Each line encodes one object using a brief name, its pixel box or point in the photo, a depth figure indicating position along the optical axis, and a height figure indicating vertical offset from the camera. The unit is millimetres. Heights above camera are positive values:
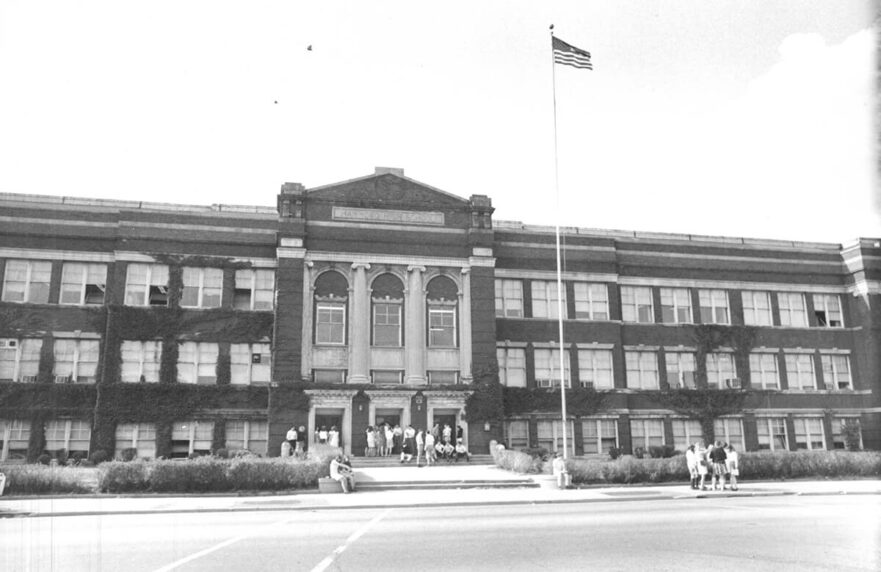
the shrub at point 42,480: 26219 -2180
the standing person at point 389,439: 38462 -1220
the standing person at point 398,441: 39375 -1397
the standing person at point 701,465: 27469 -1992
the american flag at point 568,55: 32041 +15520
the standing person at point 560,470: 28703 -2231
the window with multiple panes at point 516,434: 43094 -1167
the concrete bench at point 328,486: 27625 -2598
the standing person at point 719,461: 27859 -1871
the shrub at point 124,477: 26516 -2099
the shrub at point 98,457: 36375 -1881
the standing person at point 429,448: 36969 -1649
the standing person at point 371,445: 38188 -1508
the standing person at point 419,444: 36906 -1456
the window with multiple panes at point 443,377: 41750 +2135
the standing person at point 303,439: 38125 -1164
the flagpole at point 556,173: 33531 +10936
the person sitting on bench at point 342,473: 27656 -2138
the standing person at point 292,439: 37719 -1142
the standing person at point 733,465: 27962 -2027
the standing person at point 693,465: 27953 -2026
